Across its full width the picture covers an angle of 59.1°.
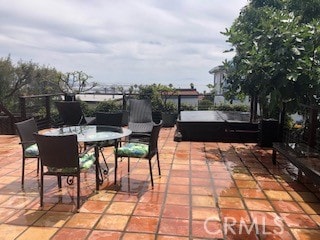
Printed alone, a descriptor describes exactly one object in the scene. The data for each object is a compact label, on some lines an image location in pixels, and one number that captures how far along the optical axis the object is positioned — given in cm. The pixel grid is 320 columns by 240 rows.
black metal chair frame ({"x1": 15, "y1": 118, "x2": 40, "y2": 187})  315
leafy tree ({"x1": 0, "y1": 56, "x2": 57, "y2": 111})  1597
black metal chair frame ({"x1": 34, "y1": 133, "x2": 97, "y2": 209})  251
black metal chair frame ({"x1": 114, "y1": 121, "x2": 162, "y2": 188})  315
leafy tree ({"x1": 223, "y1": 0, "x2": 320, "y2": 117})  392
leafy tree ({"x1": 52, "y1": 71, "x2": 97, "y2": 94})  1001
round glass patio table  310
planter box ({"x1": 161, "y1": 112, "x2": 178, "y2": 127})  765
